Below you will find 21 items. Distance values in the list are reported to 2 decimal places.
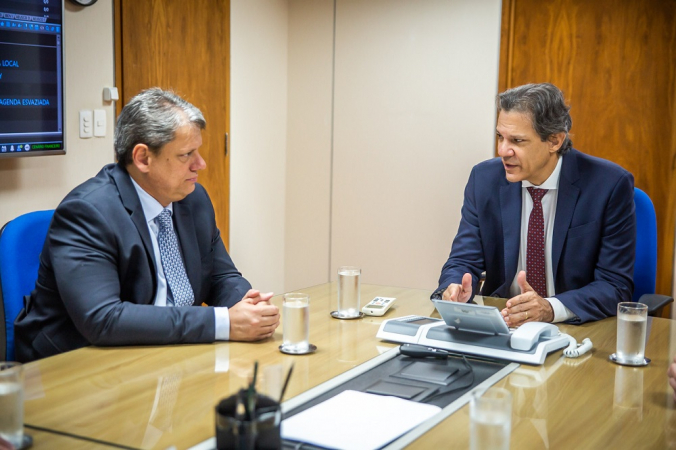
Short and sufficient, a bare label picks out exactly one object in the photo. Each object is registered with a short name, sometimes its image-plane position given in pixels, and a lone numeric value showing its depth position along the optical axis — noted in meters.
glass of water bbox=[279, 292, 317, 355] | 1.82
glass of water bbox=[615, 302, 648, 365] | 1.77
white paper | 1.32
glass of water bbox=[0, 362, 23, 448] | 1.28
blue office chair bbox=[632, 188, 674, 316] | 2.81
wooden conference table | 1.34
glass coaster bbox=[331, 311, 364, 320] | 2.17
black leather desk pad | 1.54
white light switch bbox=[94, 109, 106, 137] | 3.44
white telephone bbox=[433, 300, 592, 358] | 1.82
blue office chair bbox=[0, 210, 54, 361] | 2.11
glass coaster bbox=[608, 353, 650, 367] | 1.78
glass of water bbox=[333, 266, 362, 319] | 2.16
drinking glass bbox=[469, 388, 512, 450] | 1.18
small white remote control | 2.20
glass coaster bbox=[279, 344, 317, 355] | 1.82
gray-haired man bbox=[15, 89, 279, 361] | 1.88
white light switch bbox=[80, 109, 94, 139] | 3.38
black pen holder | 1.11
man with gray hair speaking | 2.59
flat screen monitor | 2.91
